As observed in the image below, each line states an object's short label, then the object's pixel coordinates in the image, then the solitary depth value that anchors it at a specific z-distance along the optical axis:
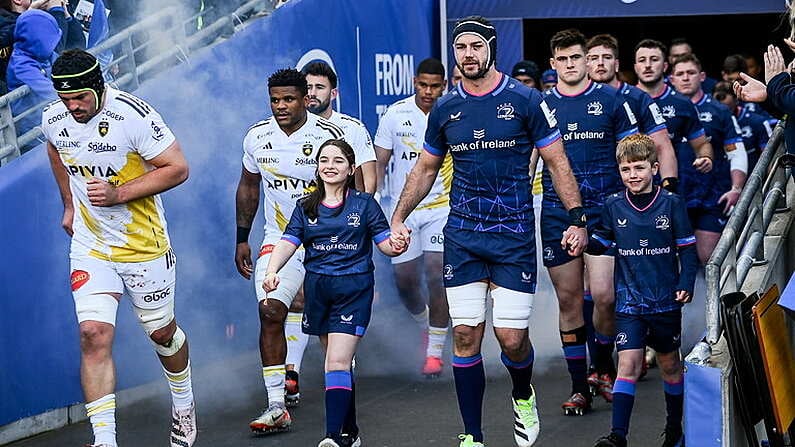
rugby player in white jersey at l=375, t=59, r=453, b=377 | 20.33
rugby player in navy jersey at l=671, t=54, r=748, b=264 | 20.34
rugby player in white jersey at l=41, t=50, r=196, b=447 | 14.00
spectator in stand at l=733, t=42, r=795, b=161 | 13.53
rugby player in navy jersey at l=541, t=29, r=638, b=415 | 16.72
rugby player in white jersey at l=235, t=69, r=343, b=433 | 16.48
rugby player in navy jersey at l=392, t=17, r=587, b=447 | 14.28
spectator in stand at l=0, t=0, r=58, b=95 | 17.52
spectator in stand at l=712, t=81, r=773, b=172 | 23.64
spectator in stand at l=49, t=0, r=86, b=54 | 17.83
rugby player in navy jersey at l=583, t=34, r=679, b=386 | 17.08
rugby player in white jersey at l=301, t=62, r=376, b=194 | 17.45
